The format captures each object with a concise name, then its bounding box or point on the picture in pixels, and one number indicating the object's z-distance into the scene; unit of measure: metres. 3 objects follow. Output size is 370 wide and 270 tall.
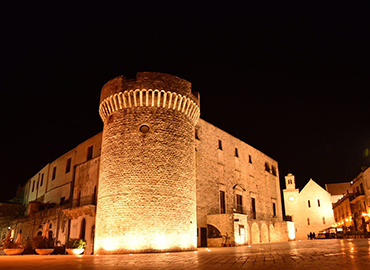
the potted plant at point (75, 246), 17.23
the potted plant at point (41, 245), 17.53
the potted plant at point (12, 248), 17.75
